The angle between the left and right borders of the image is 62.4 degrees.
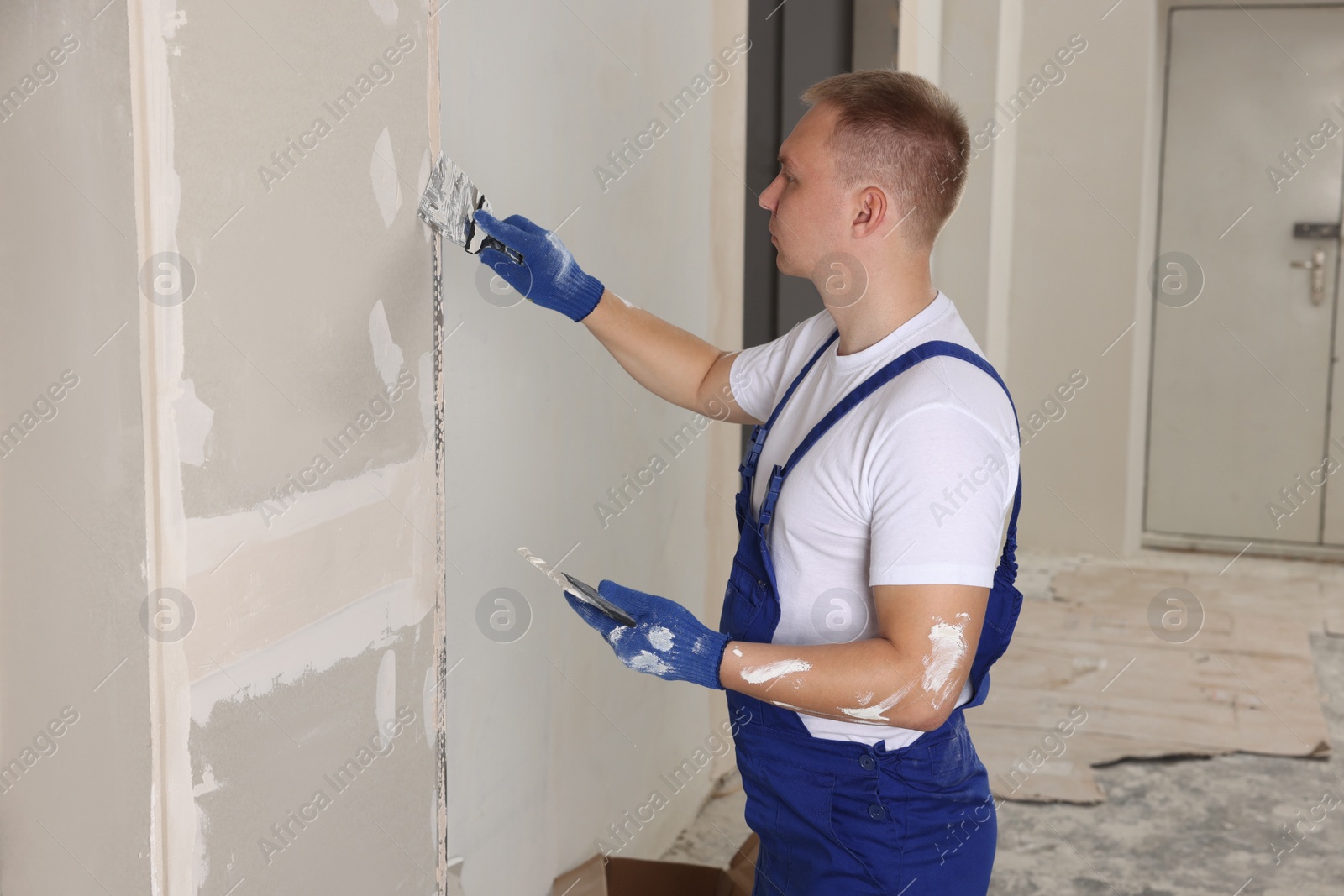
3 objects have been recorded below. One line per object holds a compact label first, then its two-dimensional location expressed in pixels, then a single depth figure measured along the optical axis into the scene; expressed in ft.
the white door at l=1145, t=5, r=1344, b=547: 16.43
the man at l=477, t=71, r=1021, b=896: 4.11
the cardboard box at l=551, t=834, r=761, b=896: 6.71
